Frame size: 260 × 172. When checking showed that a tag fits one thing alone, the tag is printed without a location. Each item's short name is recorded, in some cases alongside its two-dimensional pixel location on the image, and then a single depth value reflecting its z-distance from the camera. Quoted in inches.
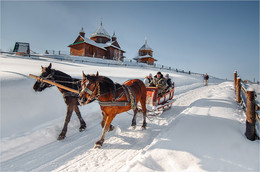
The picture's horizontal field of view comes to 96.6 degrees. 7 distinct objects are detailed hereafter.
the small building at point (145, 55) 1745.3
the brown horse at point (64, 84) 151.9
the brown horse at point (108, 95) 110.6
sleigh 210.8
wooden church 1186.6
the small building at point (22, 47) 873.4
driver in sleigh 237.5
